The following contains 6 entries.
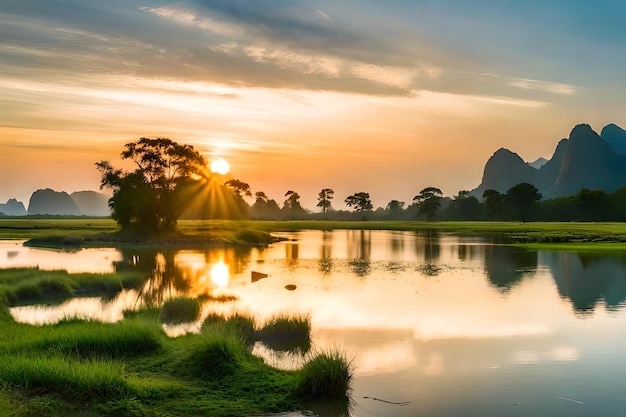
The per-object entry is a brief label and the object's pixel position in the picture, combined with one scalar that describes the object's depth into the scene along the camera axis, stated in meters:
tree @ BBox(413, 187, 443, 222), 177.12
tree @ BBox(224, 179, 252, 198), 178.04
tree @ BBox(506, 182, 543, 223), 145.38
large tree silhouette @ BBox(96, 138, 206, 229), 77.44
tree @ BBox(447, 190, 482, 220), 193.52
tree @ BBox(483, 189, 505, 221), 154.00
